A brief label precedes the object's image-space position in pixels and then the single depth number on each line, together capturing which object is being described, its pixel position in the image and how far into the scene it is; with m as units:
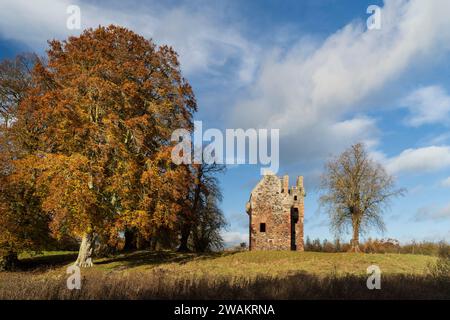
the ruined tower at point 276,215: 40.69
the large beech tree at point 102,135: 22.25
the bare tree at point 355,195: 39.50
